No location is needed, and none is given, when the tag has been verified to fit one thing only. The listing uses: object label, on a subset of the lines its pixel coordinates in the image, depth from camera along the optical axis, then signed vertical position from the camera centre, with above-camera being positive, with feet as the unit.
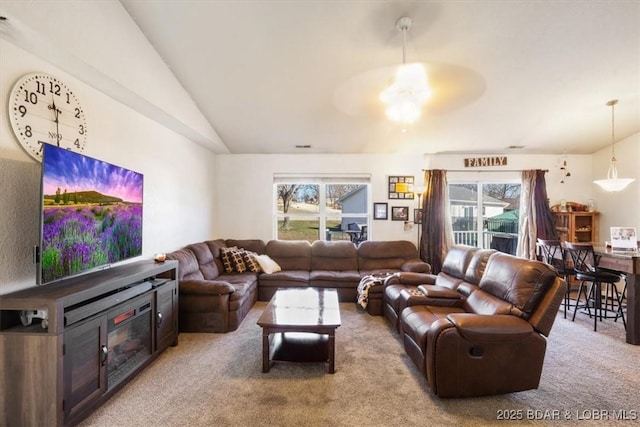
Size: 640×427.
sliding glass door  18.13 +0.17
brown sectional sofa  10.64 -2.78
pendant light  12.14 +1.45
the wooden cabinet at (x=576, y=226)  16.65 -0.55
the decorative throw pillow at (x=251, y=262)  14.80 -2.39
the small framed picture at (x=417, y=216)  17.39 +0.00
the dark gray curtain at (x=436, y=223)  16.90 -0.41
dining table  9.84 -2.51
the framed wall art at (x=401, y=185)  17.66 +1.88
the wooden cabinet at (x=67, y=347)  5.42 -2.68
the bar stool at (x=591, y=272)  11.29 -2.26
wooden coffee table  7.97 -3.05
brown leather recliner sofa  6.64 -2.89
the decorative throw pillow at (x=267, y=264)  14.80 -2.54
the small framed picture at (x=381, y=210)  17.74 +0.36
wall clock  6.46 +2.45
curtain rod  17.37 +2.79
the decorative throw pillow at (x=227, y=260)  14.73 -2.28
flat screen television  6.06 +0.02
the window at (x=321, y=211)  18.30 +0.30
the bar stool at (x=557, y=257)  12.84 -1.88
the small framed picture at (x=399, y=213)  17.61 +0.18
